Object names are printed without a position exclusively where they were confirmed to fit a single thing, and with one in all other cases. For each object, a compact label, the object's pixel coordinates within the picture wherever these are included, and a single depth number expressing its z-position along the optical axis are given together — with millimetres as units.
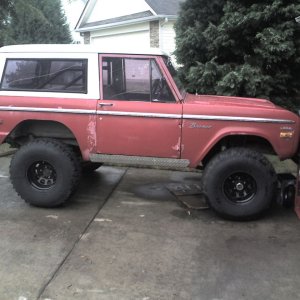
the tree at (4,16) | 7022
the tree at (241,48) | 5151
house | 11597
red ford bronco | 3555
